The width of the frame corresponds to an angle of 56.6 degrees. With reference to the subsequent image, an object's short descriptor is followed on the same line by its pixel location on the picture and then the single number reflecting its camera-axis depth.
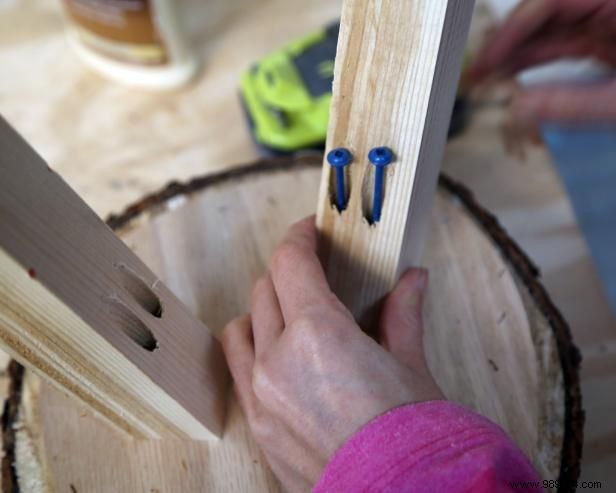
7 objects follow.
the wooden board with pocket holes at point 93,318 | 0.31
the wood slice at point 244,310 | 0.53
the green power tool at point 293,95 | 0.84
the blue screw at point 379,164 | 0.42
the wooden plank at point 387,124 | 0.38
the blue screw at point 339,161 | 0.44
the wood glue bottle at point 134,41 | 0.88
